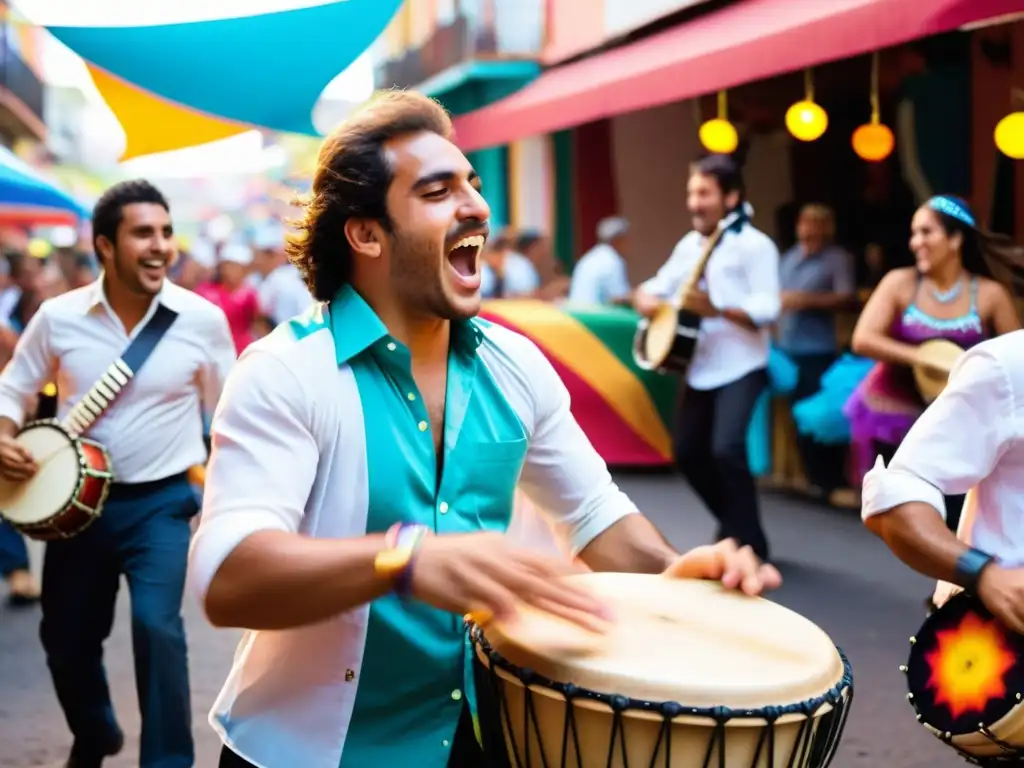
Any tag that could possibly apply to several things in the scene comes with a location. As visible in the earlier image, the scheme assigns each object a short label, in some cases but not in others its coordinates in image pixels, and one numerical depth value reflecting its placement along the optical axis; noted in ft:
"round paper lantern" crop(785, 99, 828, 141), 30.40
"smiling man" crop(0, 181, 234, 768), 14.19
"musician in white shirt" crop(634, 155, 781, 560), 23.75
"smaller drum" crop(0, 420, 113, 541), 14.35
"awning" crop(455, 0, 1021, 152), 23.08
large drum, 6.55
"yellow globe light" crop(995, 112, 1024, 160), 22.76
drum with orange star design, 8.46
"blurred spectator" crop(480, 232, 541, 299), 47.19
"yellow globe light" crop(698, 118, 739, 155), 32.09
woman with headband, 21.21
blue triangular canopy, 20.31
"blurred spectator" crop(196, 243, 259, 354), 36.63
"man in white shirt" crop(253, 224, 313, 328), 42.70
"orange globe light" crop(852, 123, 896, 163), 31.50
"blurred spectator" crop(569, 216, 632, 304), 40.14
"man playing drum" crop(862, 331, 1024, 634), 8.73
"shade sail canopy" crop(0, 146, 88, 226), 26.16
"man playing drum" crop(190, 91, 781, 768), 6.94
